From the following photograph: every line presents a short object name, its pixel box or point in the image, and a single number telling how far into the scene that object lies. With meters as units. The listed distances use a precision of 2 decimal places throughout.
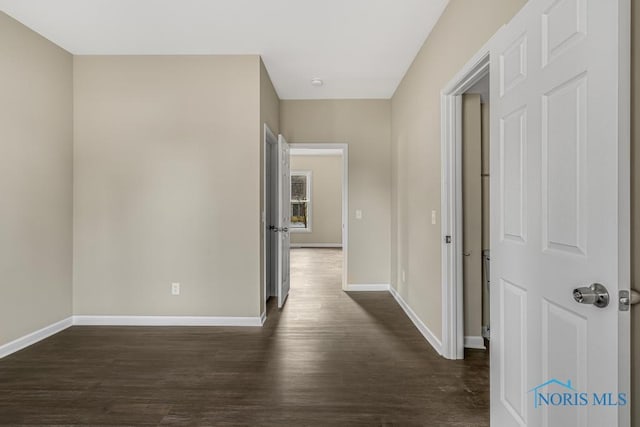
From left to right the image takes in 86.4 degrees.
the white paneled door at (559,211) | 1.01
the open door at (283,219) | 4.03
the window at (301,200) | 10.31
